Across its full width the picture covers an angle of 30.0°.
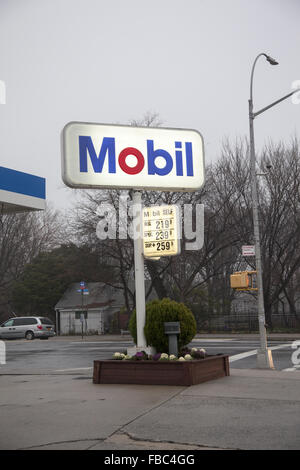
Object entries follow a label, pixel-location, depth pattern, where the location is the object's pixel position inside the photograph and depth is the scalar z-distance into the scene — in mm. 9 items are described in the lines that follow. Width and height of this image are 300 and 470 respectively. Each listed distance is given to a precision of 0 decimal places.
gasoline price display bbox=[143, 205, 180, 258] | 12664
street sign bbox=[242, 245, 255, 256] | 17203
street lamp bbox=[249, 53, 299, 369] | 16234
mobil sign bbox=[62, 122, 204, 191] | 12906
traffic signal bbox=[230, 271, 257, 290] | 16438
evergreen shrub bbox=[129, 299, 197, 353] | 12320
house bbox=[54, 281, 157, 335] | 48625
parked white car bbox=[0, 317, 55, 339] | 39188
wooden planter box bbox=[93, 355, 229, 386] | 11047
